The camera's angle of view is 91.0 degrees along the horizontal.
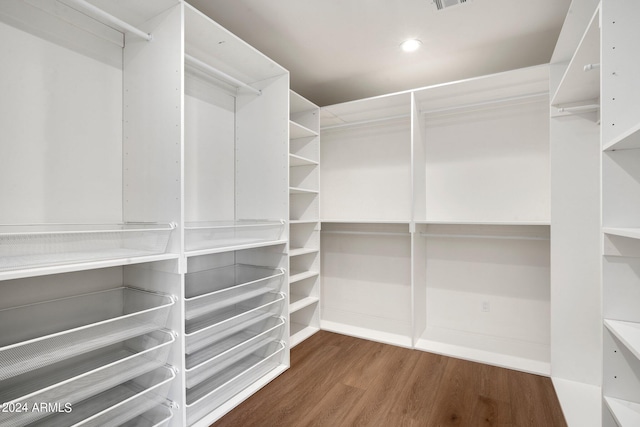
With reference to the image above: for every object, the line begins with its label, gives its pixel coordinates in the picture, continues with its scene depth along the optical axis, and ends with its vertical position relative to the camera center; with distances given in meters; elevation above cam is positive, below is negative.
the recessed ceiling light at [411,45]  2.47 +1.35
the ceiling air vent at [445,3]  1.97 +1.33
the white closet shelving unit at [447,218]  2.76 -0.04
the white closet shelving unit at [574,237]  2.14 -0.17
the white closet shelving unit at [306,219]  3.15 -0.05
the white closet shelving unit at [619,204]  1.23 +0.04
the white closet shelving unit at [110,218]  1.40 -0.02
